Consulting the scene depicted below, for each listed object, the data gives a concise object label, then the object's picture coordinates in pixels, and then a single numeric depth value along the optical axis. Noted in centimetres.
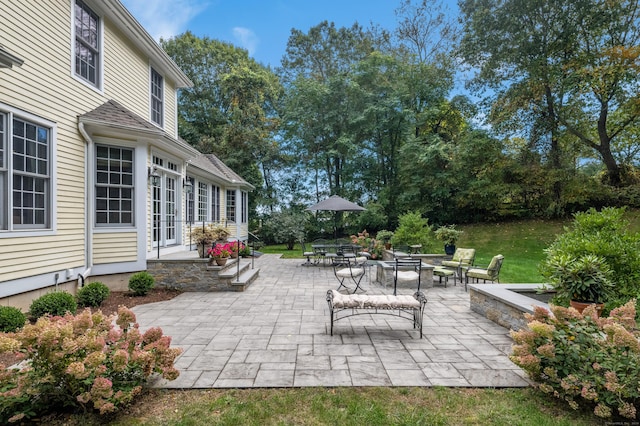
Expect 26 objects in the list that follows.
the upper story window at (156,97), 976
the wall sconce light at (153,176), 768
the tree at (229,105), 2062
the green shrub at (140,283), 673
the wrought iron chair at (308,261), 1163
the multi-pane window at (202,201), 1244
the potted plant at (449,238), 1092
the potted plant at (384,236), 1306
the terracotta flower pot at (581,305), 386
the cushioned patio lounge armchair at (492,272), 734
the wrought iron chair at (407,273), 687
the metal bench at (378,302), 454
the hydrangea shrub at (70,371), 248
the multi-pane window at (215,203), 1416
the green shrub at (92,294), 582
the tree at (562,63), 1380
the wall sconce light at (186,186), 988
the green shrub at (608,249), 407
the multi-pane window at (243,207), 1740
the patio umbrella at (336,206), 1170
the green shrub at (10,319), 409
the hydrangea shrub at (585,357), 251
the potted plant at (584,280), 393
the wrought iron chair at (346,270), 734
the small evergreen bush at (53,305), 479
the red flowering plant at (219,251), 775
